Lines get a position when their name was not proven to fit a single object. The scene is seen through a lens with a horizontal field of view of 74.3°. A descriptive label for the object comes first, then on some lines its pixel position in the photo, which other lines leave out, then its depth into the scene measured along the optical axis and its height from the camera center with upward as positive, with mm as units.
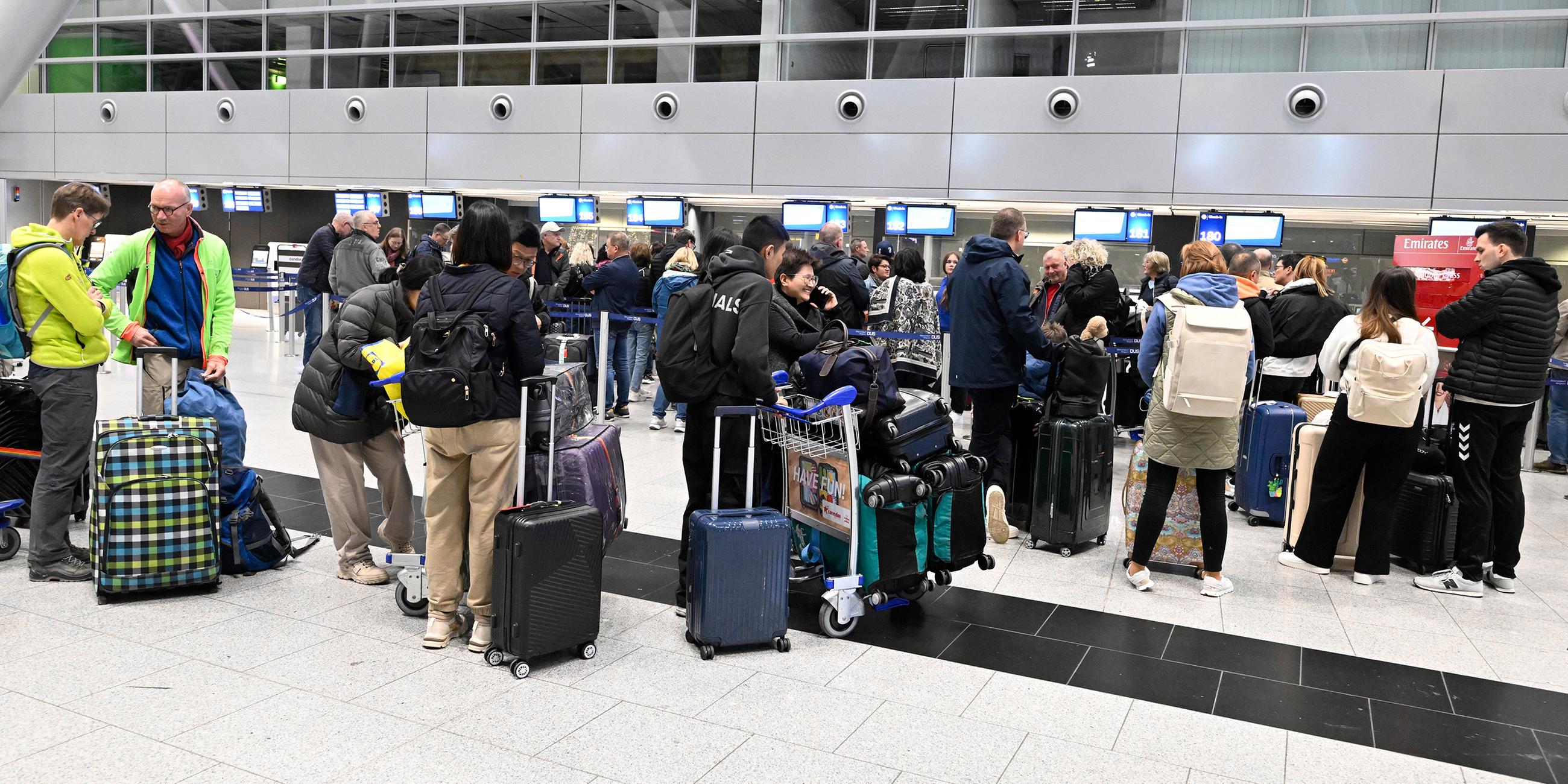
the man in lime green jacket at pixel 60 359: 4402 -425
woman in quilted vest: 4934 -637
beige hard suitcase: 5617 -946
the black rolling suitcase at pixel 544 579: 3658 -1060
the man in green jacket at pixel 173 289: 4723 -106
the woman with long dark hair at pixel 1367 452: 5133 -657
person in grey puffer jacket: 4348 -640
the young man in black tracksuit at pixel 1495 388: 5062 -298
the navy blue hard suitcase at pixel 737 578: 3926 -1093
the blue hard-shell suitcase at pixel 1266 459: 6520 -899
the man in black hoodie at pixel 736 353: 4152 -241
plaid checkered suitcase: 4219 -987
